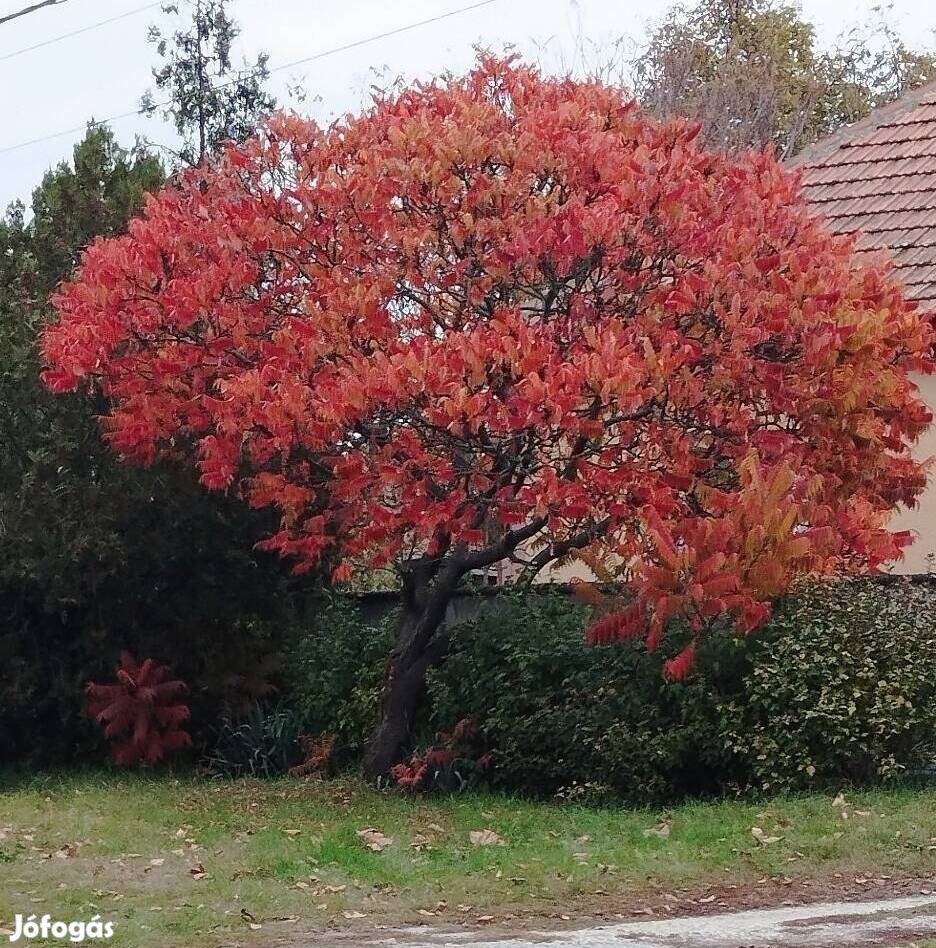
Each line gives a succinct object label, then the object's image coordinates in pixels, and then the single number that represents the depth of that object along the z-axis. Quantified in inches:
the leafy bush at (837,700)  473.7
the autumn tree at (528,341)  463.2
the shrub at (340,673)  618.5
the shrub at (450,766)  551.5
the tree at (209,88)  1194.6
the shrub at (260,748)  634.8
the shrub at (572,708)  502.9
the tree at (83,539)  608.7
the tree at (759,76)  1350.9
